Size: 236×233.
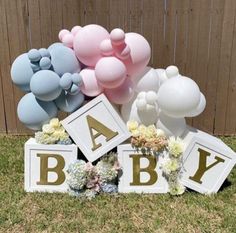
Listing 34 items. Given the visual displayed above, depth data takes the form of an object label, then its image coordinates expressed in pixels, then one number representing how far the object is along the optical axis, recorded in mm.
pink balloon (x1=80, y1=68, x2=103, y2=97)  2834
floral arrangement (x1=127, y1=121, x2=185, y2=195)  2877
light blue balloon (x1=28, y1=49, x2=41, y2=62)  2727
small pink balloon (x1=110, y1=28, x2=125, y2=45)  2658
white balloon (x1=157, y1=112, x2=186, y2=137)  2906
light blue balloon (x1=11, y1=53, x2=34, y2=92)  2810
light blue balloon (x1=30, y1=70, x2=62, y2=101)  2711
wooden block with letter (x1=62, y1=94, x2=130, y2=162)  2885
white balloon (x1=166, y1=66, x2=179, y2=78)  2938
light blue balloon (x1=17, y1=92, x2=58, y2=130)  2869
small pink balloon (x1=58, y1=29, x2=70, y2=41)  3021
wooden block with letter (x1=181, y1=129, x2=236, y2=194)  2906
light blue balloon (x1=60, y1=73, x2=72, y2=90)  2730
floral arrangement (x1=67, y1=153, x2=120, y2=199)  2861
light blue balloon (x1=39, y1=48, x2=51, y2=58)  2766
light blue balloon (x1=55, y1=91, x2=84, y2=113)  2871
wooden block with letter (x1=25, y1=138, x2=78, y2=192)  2922
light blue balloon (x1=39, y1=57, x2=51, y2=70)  2748
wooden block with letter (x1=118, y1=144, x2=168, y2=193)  2932
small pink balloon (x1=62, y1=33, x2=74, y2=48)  2934
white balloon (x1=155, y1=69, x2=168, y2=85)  3009
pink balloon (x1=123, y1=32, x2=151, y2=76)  2812
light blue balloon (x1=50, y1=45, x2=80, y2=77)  2811
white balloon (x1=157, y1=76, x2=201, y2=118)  2719
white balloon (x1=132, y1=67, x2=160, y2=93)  2941
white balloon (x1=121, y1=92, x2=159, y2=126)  2848
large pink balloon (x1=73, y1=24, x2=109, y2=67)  2775
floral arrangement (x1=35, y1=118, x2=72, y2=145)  2916
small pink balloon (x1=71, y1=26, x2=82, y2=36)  2974
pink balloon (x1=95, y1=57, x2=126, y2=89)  2701
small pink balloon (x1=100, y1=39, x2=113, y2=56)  2736
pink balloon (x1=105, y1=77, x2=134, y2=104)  2861
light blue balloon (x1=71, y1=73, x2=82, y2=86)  2752
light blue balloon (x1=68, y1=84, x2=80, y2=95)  2766
